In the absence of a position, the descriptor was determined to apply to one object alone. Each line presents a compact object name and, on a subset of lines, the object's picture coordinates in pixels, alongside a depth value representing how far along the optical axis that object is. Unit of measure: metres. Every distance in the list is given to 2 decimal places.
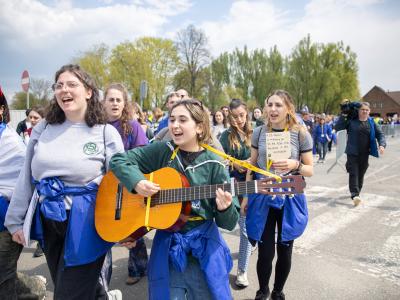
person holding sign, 2.75
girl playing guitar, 2.03
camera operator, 6.46
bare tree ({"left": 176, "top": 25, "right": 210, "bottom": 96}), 39.97
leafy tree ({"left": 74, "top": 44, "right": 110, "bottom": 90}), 37.25
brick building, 69.56
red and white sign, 7.90
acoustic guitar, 1.98
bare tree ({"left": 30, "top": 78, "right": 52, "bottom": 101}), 47.44
